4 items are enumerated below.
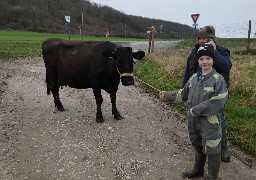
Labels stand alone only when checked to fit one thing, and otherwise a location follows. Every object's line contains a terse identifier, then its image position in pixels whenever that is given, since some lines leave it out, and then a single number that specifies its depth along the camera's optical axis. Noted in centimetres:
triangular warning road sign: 1316
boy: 277
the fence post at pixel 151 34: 1346
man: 314
